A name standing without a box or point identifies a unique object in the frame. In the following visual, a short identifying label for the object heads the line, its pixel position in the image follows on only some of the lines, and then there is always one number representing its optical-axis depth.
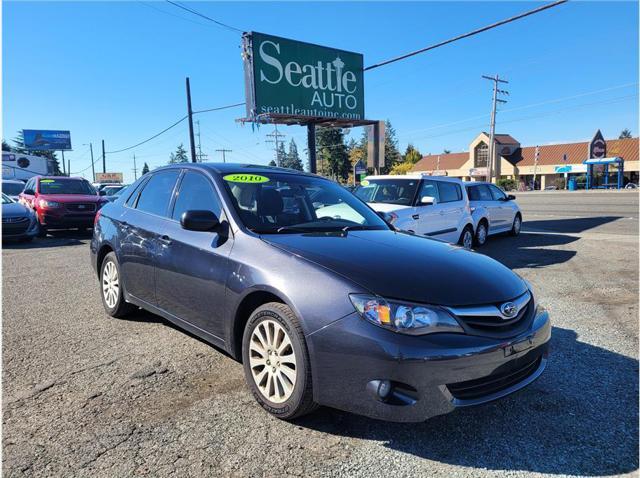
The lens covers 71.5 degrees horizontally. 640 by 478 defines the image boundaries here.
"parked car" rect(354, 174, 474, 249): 7.99
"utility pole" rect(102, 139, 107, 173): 60.56
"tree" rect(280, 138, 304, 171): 101.62
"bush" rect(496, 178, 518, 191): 64.72
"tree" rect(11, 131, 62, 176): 79.52
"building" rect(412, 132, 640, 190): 62.19
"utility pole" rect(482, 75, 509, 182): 40.76
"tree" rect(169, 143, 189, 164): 109.94
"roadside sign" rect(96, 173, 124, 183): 89.75
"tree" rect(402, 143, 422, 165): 97.38
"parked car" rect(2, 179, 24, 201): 16.08
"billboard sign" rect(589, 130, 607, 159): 59.61
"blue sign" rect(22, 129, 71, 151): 75.12
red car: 12.45
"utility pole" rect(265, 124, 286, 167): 61.00
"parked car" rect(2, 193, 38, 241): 10.72
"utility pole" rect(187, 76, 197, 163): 25.97
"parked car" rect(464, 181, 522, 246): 10.76
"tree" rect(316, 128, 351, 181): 80.94
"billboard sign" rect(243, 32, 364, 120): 13.89
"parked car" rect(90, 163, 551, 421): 2.35
